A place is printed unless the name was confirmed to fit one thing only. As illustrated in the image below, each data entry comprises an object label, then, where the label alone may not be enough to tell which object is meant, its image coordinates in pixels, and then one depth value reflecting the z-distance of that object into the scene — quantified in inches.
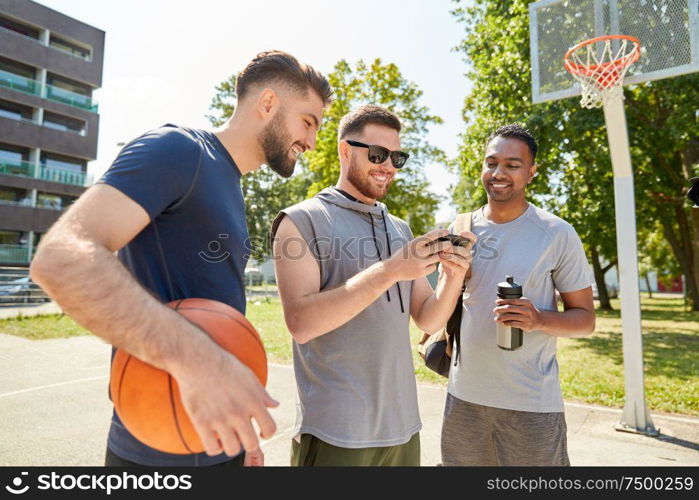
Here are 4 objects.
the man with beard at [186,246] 43.3
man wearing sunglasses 83.9
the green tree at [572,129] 493.4
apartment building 1264.8
